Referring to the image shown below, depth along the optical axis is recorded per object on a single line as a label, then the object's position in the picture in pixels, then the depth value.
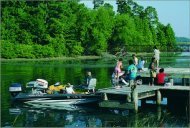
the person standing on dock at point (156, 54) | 29.91
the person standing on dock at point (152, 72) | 25.66
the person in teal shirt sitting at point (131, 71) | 24.30
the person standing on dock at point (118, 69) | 25.51
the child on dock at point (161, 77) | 25.27
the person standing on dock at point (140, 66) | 29.87
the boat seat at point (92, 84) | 25.00
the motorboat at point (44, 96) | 24.47
